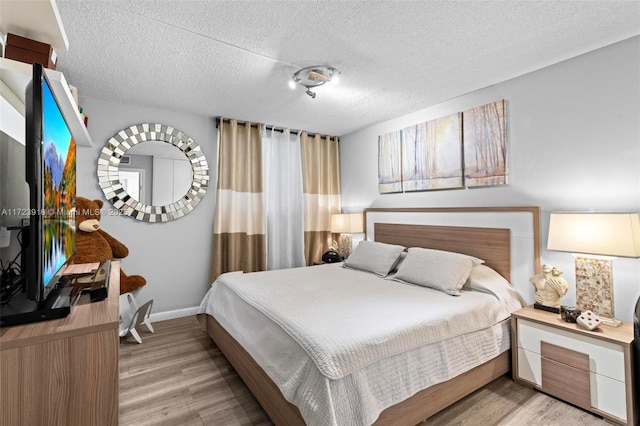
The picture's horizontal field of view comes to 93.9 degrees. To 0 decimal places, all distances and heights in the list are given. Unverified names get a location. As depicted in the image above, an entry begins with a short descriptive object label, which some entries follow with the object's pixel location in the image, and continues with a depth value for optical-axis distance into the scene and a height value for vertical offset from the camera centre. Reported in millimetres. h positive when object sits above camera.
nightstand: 1763 -962
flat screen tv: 903 +125
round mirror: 3266 +537
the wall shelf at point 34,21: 1259 +898
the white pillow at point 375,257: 3066 -441
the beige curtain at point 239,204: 3789 +180
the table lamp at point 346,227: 4090 -145
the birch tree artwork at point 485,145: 2742 +676
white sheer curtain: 4203 +276
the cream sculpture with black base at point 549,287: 2178 -536
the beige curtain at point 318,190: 4469 +417
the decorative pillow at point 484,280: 2434 -544
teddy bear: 2535 -204
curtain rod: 3840 +1265
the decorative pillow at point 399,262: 3132 -490
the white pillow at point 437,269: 2443 -468
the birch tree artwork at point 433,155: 3107 +685
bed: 1452 -717
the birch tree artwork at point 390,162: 3727 +693
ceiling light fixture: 2443 +1206
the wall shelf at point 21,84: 1272 +644
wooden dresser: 814 -449
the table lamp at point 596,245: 1848 -200
